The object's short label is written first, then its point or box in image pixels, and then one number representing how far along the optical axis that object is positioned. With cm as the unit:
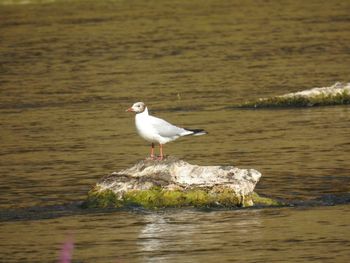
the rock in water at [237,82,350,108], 3641
